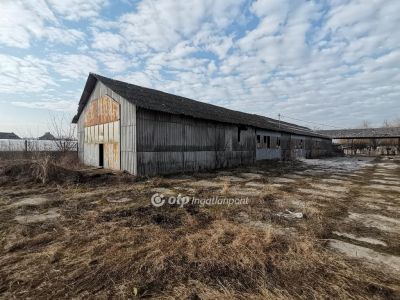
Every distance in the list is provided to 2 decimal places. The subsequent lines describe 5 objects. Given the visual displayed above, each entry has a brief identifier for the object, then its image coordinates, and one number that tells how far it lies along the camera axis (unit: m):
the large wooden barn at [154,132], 12.98
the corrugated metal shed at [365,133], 39.35
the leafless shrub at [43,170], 10.96
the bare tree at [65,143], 20.12
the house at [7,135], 56.48
